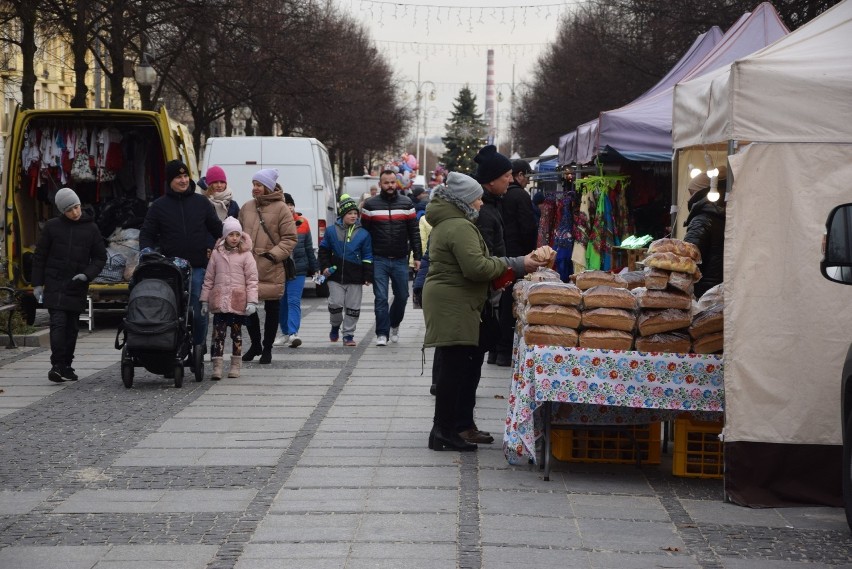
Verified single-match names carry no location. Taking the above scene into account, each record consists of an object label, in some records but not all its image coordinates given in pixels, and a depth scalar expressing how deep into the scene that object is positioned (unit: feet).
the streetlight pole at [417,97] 271.28
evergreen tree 333.05
